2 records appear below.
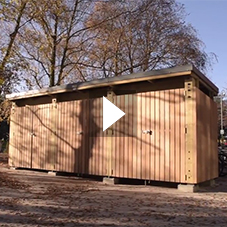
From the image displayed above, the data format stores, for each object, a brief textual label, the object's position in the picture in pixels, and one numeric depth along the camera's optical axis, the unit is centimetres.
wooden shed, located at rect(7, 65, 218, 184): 875
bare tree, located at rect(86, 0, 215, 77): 1962
